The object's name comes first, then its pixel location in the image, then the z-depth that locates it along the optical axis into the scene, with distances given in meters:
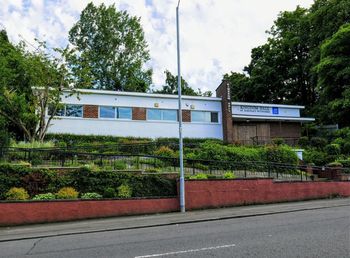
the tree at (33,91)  23.73
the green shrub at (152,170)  17.47
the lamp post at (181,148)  15.43
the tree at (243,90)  53.50
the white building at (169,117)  29.02
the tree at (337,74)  37.44
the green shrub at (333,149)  29.34
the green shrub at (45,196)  13.90
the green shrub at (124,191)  15.03
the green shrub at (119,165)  17.28
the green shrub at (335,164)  21.88
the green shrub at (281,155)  25.12
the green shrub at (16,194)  13.62
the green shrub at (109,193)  14.91
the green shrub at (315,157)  27.89
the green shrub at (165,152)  23.23
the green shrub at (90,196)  14.52
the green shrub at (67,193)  14.24
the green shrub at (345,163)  25.08
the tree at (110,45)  51.38
